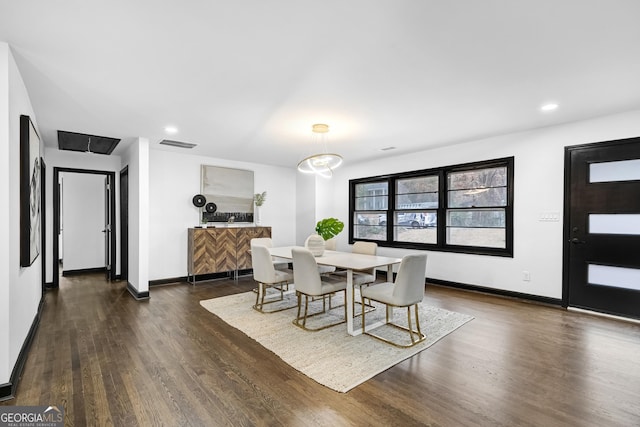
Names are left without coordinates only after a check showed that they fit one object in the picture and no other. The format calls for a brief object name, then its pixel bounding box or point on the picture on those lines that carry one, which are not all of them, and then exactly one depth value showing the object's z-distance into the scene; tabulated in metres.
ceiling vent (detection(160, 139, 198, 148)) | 4.92
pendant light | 4.03
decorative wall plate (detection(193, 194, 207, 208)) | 5.90
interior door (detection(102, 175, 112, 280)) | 6.03
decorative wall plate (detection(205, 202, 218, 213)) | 6.06
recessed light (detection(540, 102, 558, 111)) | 3.32
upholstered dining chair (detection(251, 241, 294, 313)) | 3.82
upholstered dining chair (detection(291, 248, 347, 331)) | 3.22
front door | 3.54
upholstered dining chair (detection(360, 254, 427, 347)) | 2.84
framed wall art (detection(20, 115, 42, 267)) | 2.52
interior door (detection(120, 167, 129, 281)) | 5.50
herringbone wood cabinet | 5.56
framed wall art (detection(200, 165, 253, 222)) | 6.10
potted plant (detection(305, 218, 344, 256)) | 3.98
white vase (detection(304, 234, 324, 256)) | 4.04
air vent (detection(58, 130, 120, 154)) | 4.50
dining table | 3.19
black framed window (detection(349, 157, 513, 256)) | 4.75
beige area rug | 2.45
